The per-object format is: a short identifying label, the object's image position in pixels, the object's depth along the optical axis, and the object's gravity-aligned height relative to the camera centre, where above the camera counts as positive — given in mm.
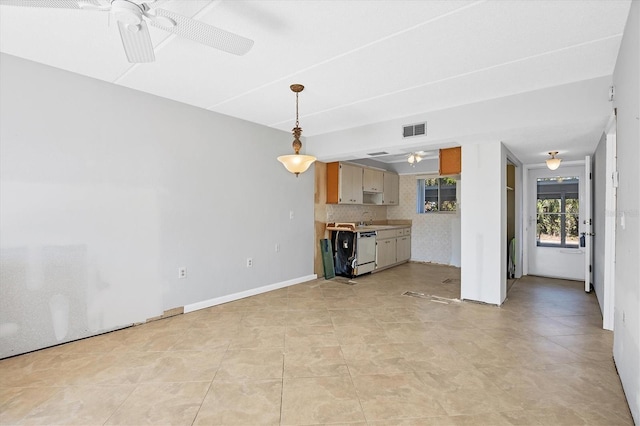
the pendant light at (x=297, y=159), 3306 +599
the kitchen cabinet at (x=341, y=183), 5863 +573
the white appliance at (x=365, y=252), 5758 -721
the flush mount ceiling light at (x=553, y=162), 4798 +781
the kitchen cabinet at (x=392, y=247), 6371 -720
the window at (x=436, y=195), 7391 +441
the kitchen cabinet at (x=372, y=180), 6637 +716
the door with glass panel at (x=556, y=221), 5512 -143
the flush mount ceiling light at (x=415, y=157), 5450 +1012
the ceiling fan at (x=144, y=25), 1664 +1090
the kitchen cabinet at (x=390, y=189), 7320 +590
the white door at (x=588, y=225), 4402 -166
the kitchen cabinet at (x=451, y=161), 4418 +743
